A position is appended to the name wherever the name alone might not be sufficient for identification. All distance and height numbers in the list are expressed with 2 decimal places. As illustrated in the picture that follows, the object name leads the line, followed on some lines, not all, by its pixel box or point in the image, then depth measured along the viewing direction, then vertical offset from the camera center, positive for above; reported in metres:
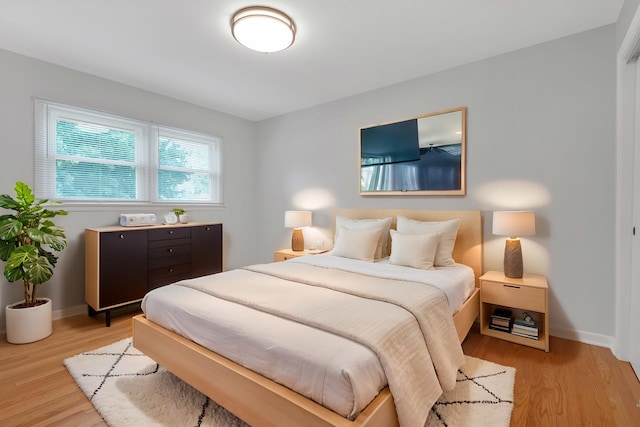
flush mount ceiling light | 2.10 +1.35
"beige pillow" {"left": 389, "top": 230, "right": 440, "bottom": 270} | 2.60 -0.36
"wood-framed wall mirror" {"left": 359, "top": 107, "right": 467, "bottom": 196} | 2.98 +0.60
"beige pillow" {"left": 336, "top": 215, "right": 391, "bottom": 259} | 3.14 -0.18
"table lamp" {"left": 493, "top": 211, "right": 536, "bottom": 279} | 2.39 -0.16
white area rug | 1.55 -1.09
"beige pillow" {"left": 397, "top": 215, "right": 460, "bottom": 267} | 2.71 -0.22
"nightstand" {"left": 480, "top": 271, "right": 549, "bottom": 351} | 2.26 -0.70
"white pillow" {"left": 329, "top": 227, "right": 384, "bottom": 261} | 2.99 -0.34
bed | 1.12 -0.78
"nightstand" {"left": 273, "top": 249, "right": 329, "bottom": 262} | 3.76 -0.55
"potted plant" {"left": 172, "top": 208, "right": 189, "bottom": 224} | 3.63 -0.06
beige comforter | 1.27 -0.54
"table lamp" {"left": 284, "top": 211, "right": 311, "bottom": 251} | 3.91 -0.17
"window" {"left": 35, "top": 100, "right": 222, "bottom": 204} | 2.92 +0.59
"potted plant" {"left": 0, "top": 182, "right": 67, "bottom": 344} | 2.36 -0.37
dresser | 2.83 -0.53
